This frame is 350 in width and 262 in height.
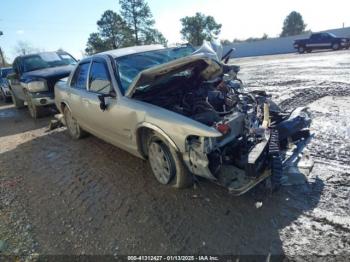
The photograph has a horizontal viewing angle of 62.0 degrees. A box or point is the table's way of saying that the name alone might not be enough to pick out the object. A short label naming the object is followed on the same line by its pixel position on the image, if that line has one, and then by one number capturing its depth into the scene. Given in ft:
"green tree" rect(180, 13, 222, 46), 208.54
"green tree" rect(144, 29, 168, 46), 189.34
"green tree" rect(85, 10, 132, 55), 187.62
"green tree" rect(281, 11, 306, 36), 248.73
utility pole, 139.79
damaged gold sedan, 9.86
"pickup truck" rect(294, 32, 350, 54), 85.20
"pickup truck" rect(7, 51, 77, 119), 26.68
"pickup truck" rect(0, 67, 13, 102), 47.44
